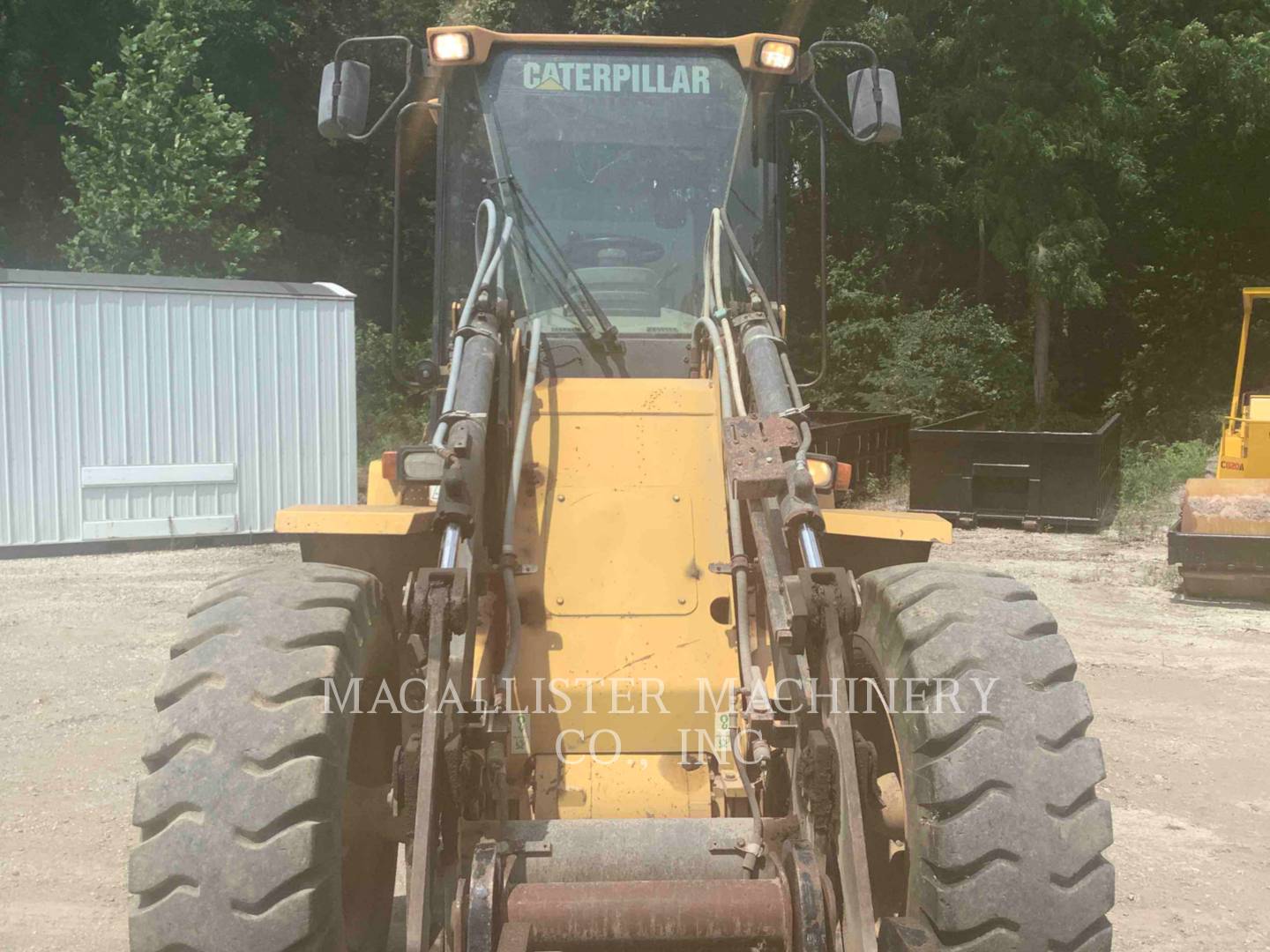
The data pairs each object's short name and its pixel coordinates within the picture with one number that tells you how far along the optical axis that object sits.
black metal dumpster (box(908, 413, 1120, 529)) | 14.53
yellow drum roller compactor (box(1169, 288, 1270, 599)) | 10.55
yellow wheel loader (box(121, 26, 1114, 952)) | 2.92
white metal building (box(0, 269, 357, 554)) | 13.46
